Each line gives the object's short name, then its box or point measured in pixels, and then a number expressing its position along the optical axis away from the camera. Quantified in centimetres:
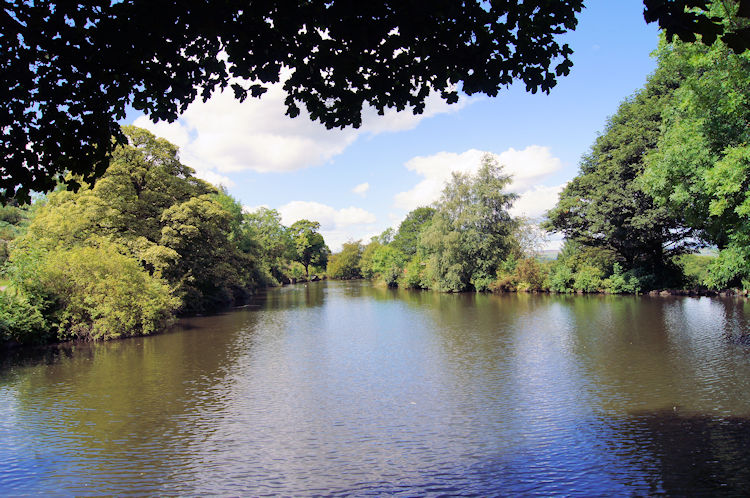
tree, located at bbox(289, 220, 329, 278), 9025
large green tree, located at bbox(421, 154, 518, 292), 4322
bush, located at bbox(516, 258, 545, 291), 4109
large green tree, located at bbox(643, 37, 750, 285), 1288
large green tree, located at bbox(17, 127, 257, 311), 2359
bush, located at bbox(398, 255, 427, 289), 5248
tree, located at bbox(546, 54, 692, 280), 3030
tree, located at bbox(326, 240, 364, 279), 9375
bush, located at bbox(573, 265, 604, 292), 3697
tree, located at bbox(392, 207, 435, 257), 7006
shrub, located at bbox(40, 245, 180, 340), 1858
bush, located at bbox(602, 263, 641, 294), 3450
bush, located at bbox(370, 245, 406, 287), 5981
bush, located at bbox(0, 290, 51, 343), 1656
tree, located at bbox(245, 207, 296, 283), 6434
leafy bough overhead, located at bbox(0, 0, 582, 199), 429
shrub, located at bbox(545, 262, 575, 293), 3862
